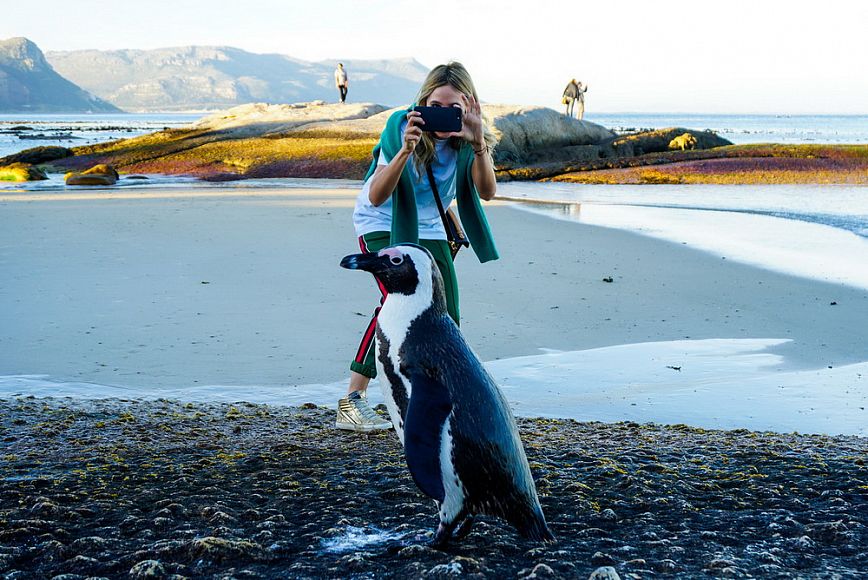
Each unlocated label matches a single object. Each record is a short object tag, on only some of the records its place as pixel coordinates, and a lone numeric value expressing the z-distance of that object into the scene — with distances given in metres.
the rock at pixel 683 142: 30.69
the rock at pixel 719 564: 2.61
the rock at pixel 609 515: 3.09
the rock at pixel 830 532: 2.90
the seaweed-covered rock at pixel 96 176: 18.88
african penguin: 2.61
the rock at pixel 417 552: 2.68
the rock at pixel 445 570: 2.54
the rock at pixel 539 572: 2.54
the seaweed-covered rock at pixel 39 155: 25.94
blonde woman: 3.57
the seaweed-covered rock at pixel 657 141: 29.10
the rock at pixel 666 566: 2.60
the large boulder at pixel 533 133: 26.02
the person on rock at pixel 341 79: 29.11
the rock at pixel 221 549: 2.71
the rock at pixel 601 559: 2.65
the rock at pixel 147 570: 2.55
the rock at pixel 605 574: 2.46
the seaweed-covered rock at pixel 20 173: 20.18
